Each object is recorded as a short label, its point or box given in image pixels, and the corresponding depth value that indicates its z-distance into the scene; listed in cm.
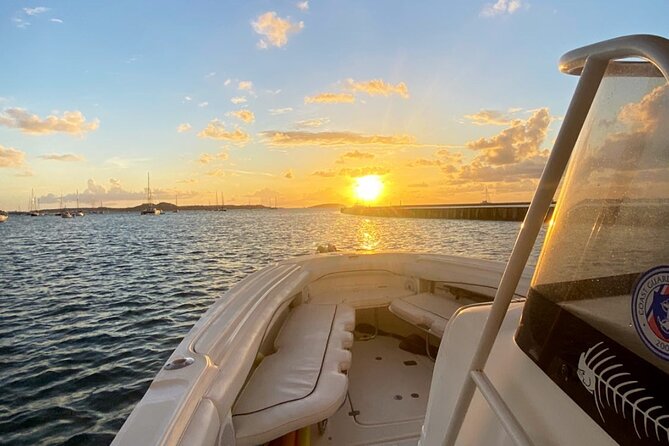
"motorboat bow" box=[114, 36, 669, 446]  68
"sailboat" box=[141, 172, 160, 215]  13662
